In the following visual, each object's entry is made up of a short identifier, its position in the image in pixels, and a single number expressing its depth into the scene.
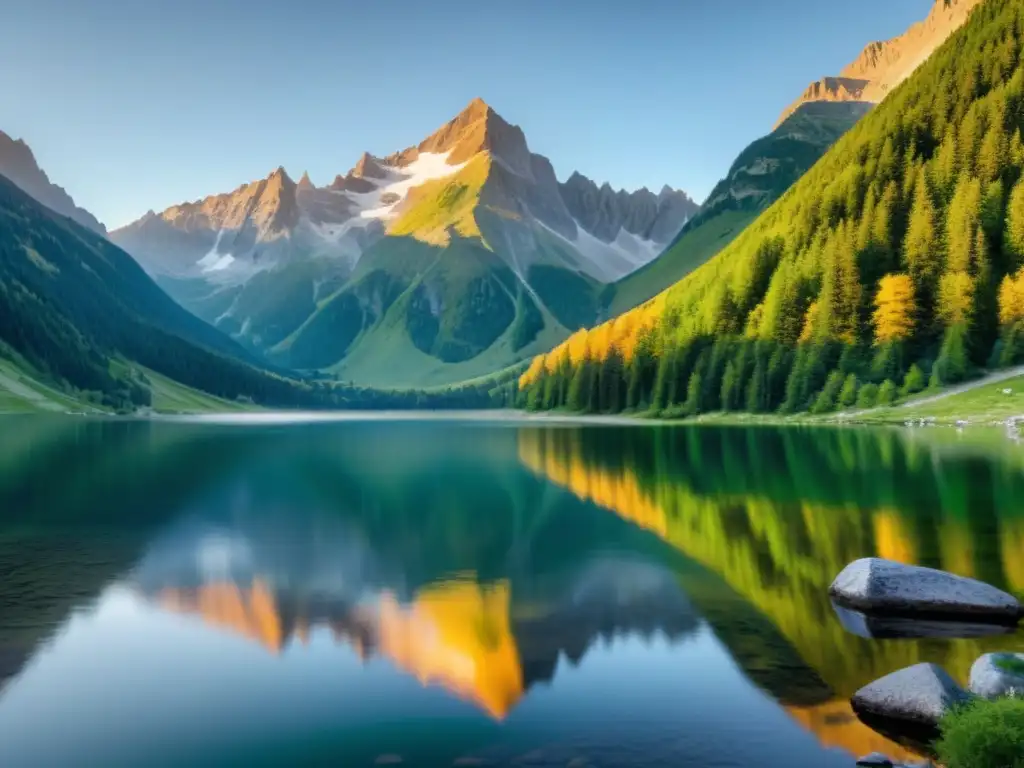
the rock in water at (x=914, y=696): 19.48
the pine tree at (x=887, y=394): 159.88
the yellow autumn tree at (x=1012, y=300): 163.50
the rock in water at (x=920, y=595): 28.19
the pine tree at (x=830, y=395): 168.25
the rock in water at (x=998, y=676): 19.48
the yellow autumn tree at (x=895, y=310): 174.38
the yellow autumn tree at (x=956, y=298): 169.25
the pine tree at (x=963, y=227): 178.88
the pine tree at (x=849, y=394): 165.50
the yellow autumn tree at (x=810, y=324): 186.75
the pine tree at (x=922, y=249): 184.62
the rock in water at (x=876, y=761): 17.61
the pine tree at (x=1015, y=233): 174.38
